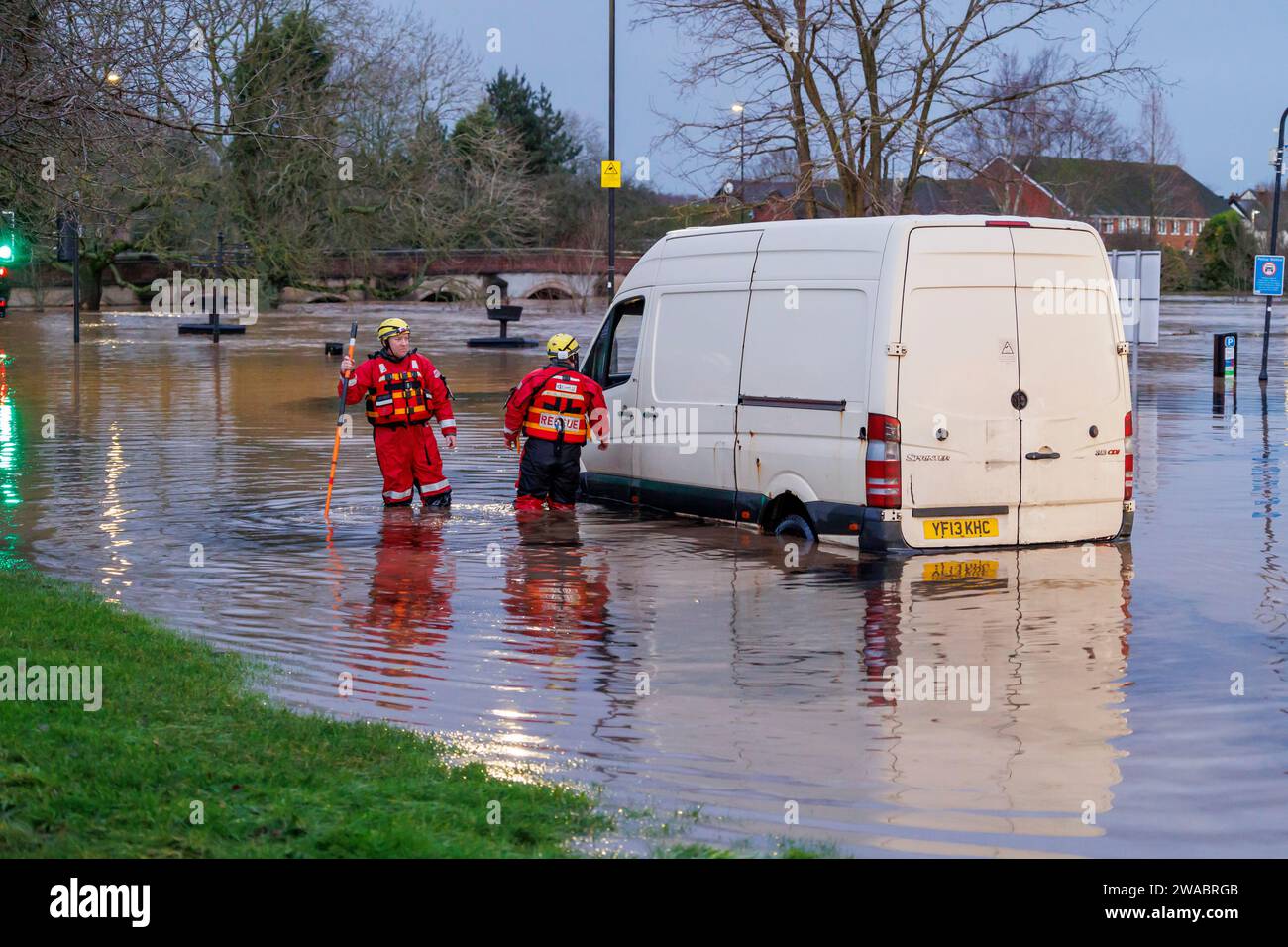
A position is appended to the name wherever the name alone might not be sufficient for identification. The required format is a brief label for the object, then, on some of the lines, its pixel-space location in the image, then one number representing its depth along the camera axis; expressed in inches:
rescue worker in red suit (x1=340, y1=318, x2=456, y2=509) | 557.9
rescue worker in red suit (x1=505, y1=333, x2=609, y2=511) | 542.3
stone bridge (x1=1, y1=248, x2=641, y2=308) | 2451.5
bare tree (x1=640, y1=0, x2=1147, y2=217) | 890.7
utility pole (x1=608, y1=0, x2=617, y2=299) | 1191.6
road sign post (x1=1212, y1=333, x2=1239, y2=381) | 1112.8
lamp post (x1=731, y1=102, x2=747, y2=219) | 915.4
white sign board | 952.3
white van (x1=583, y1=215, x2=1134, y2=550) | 427.5
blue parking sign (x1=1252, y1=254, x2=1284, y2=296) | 1135.0
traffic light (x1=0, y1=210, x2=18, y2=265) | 702.5
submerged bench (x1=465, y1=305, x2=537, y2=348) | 1632.6
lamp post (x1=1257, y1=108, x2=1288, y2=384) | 1167.6
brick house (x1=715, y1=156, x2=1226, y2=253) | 962.1
